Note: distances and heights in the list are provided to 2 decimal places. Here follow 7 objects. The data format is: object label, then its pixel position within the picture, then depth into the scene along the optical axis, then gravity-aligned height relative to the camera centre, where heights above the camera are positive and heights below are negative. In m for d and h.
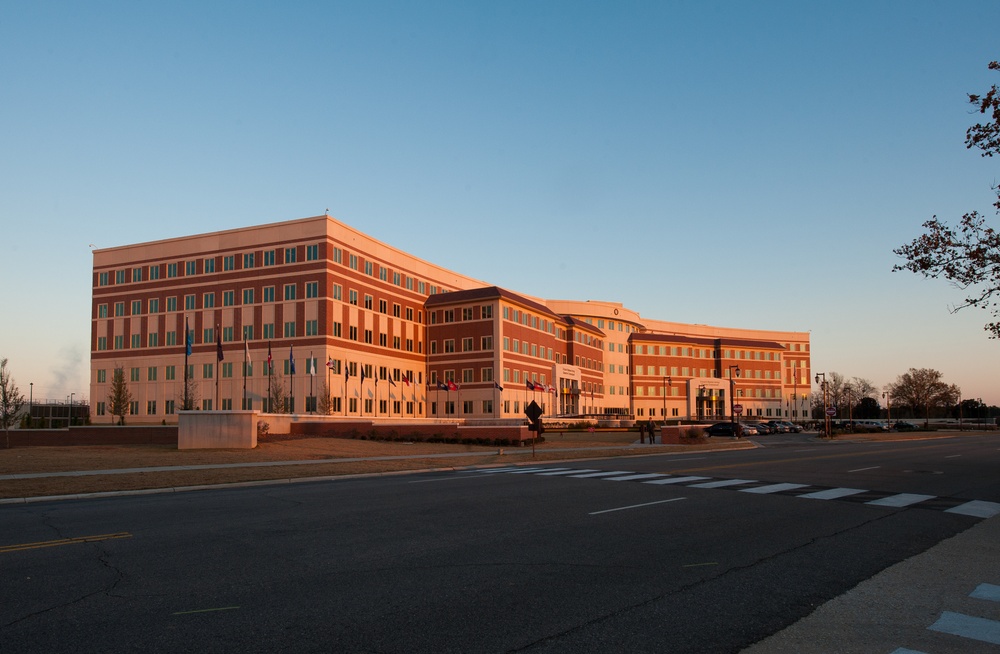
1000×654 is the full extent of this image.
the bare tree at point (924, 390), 134.50 -1.40
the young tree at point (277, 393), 71.21 -0.38
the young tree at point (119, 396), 80.12 -0.50
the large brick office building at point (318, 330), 74.62 +6.63
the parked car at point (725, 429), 66.65 -4.19
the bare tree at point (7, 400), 58.59 -0.59
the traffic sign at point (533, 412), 33.72 -1.15
